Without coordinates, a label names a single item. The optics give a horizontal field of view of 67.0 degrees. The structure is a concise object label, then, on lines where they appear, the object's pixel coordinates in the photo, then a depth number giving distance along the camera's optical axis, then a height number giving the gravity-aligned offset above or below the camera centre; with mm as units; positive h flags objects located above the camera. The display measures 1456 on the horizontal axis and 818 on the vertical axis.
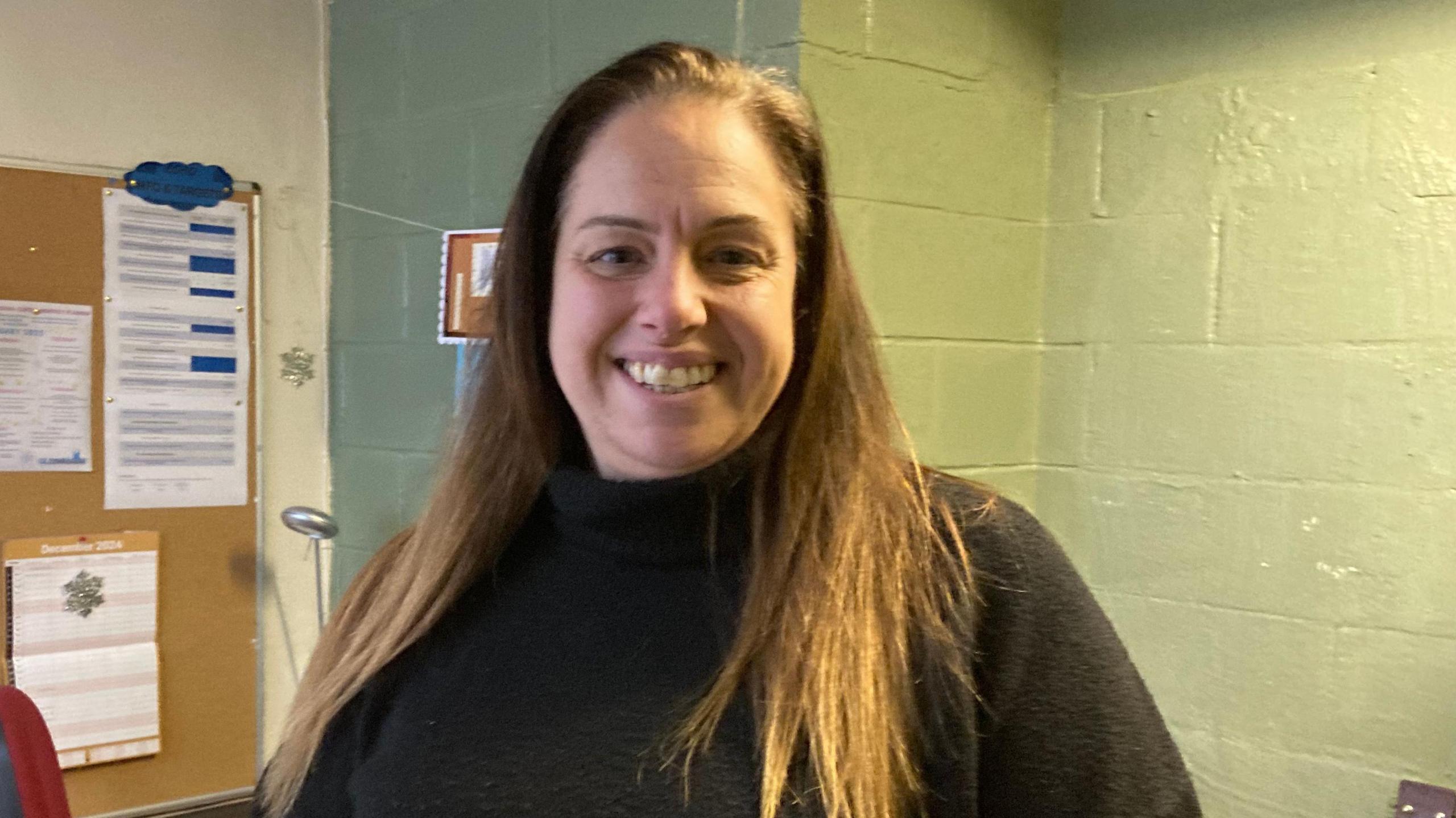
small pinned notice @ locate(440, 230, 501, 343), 1958 +160
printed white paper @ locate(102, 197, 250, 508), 1990 +1
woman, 863 -185
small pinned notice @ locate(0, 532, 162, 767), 1910 -506
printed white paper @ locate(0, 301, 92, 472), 1896 -60
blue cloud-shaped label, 2004 +319
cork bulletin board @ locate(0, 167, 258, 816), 1906 -384
